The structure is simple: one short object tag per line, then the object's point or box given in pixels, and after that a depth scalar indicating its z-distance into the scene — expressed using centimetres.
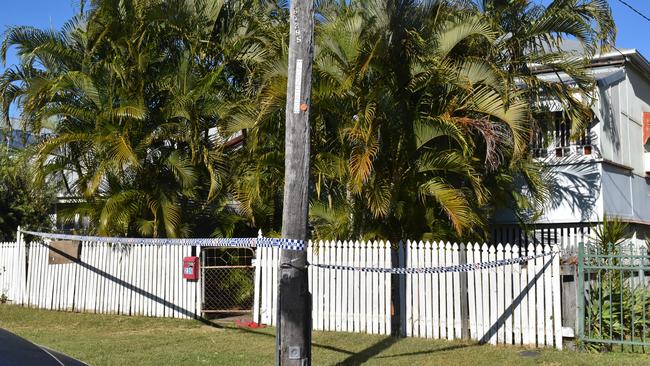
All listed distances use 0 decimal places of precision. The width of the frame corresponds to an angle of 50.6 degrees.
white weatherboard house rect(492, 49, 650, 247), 1426
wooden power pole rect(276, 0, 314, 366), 768
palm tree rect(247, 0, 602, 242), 1116
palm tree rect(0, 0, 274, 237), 1351
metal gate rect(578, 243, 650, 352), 938
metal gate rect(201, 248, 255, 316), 1319
